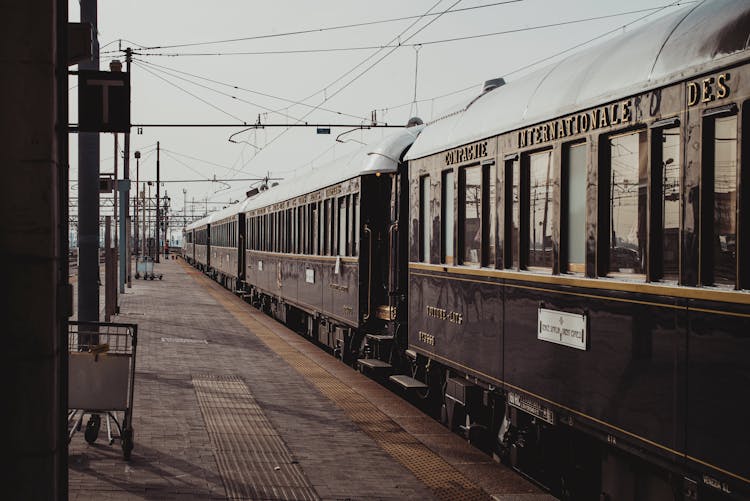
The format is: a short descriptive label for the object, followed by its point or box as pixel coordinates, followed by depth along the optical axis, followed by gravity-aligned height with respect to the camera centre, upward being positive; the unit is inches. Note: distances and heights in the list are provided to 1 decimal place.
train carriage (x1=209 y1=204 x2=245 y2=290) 1302.9 +3.1
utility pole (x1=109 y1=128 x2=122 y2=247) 822.6 +60.2
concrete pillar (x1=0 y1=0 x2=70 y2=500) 180.4 +0.5
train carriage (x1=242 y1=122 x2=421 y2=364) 497.7 -1.8
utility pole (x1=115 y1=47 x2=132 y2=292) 1160.2 +29.8
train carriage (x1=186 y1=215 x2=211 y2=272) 1966.0 +9.8
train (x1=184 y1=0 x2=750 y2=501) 196.2 -4.5
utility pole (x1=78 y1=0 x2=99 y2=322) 511.8 +12.5
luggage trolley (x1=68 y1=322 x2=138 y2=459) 330.0 -45.6
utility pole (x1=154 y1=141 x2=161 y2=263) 2497.5 +167.1
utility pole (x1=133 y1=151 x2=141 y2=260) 1852.5 +114.2
